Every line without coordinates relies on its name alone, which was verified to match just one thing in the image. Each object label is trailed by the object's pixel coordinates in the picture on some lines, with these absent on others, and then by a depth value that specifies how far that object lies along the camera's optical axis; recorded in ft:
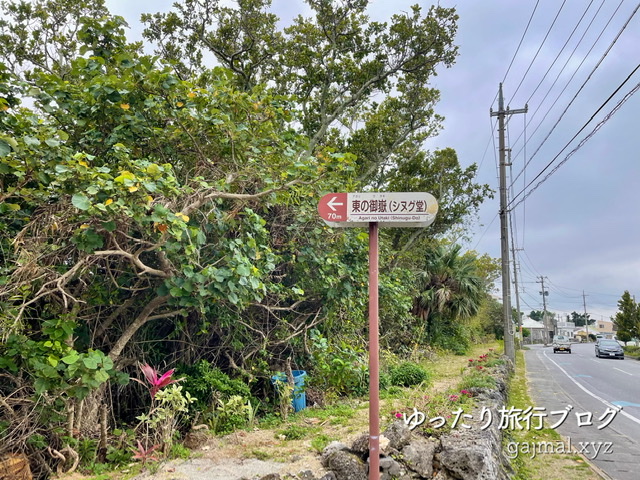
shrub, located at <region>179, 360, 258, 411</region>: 19.25
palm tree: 63.31
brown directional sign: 11.12
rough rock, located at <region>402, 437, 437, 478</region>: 14.01
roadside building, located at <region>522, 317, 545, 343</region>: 249.75
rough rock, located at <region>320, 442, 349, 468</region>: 13.80
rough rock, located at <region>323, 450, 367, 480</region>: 13.02
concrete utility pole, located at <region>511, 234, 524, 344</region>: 128.36
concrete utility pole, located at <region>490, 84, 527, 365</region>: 49.98
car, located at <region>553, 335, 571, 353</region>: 109.98
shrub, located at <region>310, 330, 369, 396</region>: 22.66
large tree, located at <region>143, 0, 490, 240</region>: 38.09
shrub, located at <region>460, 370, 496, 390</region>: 26.11
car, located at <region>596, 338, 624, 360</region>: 86.74
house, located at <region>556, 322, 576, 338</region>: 342.85
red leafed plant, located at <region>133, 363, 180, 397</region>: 15.38
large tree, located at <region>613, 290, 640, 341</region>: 127.75
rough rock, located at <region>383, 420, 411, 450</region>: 14.65
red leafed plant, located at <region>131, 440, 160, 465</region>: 14.26
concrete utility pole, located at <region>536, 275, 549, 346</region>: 184.51
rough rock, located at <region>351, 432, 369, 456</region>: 14.02
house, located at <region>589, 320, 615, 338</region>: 345.51
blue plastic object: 21.25
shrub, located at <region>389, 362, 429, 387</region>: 30.48
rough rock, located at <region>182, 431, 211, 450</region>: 16.55
